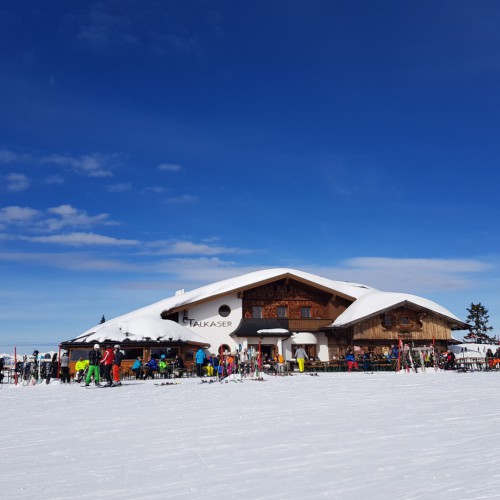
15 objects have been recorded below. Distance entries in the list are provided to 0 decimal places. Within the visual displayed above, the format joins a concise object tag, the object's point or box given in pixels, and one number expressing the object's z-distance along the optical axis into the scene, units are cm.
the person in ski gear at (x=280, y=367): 2647
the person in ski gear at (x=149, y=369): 2416
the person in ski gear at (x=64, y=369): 2248
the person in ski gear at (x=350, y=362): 2699
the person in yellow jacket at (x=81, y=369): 2287
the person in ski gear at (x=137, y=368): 2417
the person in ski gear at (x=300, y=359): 2681
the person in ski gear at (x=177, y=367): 2480
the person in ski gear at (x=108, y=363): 1920
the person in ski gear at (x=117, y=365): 2053
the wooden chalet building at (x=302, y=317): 3397
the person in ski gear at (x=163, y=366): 2475
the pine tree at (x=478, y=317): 7062
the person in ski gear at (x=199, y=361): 2406
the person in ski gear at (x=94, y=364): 1897
